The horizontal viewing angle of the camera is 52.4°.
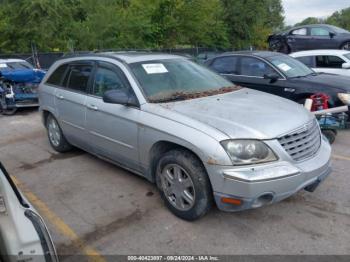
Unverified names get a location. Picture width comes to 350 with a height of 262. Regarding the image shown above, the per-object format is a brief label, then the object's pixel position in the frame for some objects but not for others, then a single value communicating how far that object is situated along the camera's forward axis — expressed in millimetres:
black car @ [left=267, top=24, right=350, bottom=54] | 13938
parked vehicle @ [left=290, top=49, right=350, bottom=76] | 9359
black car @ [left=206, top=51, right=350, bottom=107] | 6698
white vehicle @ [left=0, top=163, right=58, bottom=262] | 1983
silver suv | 3178
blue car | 9648
